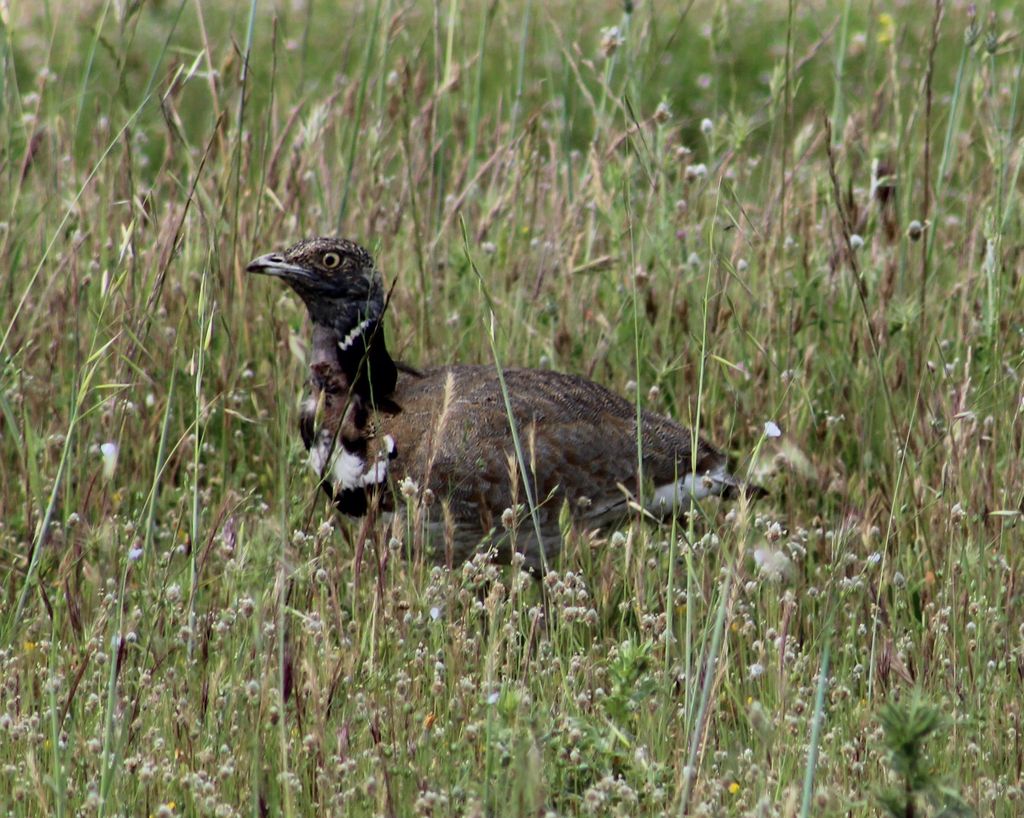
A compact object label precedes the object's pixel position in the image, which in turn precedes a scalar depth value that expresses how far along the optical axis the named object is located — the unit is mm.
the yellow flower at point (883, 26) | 18992
